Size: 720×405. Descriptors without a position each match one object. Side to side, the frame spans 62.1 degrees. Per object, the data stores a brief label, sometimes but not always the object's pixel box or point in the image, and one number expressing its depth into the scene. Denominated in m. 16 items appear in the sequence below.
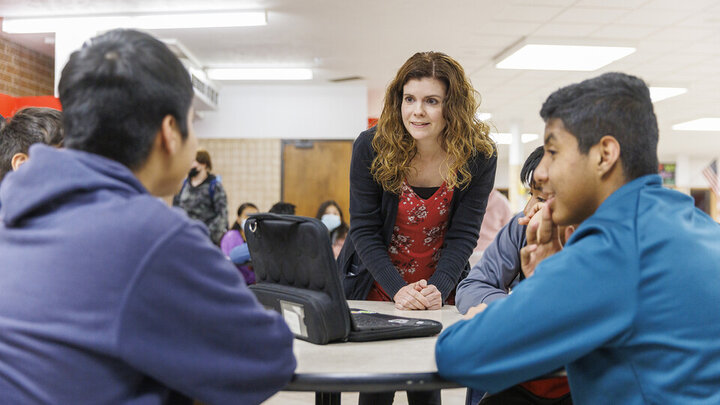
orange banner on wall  4.24
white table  0.95
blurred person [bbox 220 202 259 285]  4.35
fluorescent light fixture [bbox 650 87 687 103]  8.84
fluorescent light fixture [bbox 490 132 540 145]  13.74
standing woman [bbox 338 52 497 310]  1.97
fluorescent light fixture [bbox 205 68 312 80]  8.41
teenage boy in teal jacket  0.87
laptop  1.17
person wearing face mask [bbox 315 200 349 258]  5.14
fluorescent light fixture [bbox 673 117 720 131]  11.73
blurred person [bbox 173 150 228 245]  5.90
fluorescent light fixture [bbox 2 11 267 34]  6.07
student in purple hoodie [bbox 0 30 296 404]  0.77
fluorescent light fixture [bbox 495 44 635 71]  6.89
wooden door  9.27
